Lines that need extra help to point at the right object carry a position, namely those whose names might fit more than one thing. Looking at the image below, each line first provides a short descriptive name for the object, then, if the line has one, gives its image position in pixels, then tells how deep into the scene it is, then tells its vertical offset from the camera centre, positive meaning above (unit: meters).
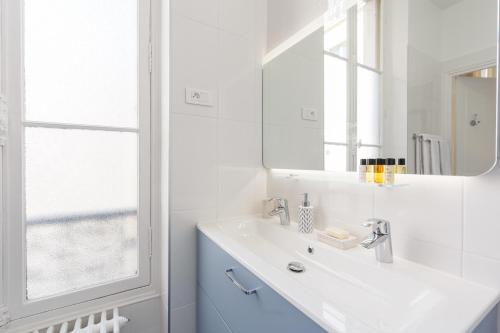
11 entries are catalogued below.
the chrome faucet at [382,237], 0.71 -0.22
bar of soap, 0.85 -0.25
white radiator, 0.95 -0.66
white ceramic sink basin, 0.45 -0.30
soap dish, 0.82 -0.27
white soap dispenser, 1.02 -0.23
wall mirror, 0.61 +0.27
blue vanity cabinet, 0.54 -0.40
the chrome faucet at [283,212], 1.14 -0.23
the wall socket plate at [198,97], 1.11 +0.32
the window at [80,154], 0.95 +0.04
